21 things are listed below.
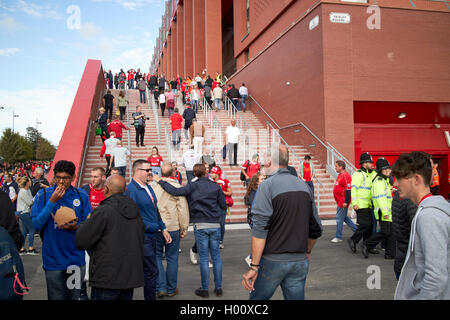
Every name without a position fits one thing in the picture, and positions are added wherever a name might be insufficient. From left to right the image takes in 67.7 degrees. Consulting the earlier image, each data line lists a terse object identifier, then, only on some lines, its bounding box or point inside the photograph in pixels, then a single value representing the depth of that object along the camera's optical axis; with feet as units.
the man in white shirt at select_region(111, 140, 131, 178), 32.99
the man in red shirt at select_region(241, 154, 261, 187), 33.34
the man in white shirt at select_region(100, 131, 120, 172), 34.46
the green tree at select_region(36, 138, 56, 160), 238.07
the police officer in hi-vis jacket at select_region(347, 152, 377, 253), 21.09
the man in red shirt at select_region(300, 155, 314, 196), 33.76
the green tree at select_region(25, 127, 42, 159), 275.43
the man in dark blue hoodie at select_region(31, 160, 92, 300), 10.46
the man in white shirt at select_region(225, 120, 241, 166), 40.11
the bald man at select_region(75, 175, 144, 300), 9.06
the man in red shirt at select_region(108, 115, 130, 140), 38.58
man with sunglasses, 12.53
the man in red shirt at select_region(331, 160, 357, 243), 24.24
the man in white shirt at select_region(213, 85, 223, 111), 63.62
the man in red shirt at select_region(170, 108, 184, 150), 42.37
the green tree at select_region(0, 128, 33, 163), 188.44
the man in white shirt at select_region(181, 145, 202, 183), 33.32
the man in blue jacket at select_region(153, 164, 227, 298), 14.98
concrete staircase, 36.24
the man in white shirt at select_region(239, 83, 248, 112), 65.87
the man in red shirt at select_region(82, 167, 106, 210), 16.66
